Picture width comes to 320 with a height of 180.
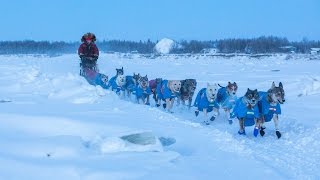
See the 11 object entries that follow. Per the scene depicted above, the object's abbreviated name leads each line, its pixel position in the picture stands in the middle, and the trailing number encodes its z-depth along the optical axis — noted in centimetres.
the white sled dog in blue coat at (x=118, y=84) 1531
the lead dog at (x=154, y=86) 1384
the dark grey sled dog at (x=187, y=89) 1266
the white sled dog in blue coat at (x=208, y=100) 1080
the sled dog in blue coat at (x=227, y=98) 1062
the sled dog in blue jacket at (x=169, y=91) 1248
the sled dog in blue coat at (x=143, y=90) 1374
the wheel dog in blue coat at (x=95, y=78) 1655
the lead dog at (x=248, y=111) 877
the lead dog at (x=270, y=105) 878
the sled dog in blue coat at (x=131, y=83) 1466
